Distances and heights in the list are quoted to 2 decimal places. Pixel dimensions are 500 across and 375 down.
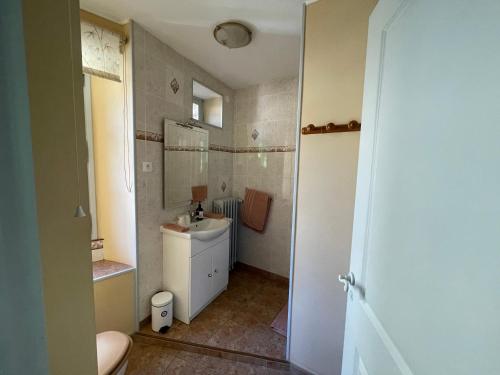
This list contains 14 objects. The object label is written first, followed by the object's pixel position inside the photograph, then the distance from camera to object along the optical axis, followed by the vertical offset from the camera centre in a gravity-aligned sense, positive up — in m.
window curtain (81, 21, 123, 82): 1.36 +0.78
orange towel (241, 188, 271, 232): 2.51 -0.51
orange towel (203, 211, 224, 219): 2.22 -0.53
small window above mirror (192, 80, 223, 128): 2.18 +0.73
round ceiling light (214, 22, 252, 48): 1.47 +1.02
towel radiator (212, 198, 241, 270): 2.49 -0.56
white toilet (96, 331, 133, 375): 0.96 -0.96
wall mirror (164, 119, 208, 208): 1.81 +0.06
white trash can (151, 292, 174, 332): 1.67 -1.21
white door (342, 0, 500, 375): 0.34 -0.04
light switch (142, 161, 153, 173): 1.62 +0.00
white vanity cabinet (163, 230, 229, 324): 1.73 -0.94
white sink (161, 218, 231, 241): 1.72 -0.59
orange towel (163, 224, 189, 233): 1.74 -0.53
